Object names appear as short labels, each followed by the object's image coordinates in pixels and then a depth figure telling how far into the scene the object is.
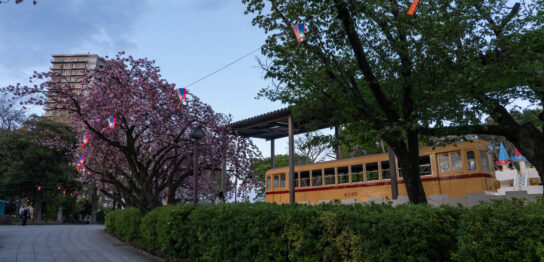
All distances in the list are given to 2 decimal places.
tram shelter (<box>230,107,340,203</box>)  14.52
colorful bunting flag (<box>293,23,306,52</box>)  7.73
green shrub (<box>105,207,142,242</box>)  12.16
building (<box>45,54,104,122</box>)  102.69
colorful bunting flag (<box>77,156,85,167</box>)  14.77
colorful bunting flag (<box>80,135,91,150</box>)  13.47
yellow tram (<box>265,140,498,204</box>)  12.82
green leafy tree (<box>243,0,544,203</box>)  7.62
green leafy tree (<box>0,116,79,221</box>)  33.69
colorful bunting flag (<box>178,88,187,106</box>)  13.03
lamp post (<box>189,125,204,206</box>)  10.29
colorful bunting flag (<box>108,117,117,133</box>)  12.06
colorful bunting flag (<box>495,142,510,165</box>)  20.36
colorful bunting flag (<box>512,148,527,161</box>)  18.55
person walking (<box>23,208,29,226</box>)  26.44
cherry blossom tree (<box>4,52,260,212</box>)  12.96
